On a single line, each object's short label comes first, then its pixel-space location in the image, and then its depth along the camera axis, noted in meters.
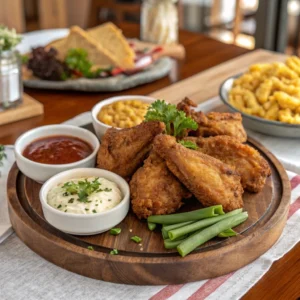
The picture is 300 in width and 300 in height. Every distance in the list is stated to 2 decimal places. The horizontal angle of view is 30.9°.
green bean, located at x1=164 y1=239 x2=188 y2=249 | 0.47
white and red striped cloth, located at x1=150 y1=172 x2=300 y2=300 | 0.45
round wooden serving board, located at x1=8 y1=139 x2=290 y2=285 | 0.46
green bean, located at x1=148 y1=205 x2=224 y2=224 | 0.49
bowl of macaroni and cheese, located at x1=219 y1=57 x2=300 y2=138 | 0.70
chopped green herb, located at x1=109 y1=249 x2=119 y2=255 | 0.47
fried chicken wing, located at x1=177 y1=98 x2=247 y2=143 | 0.60
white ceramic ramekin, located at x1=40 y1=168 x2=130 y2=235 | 0.47
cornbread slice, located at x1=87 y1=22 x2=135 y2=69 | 0.91
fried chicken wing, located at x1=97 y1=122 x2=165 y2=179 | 0.55
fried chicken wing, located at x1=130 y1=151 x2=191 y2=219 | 0.50
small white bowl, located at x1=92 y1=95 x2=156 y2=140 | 0.65
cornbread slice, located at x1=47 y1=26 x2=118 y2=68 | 0.91
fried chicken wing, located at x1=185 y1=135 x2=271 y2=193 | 0.55
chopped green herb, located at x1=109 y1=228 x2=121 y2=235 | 0.49
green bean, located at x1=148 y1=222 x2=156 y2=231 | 0.49
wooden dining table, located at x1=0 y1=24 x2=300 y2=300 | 0.48
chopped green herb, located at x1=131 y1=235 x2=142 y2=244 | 0.48
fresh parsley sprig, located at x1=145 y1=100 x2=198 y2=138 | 0.56
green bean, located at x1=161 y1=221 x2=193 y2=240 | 0.48
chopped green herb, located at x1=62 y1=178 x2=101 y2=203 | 0.49
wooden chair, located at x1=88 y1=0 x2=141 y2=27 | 1.47
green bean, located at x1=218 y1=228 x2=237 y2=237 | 0.48
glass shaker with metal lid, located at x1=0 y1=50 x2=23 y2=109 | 0.75
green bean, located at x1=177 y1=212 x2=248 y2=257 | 0.46
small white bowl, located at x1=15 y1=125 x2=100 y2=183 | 0.55
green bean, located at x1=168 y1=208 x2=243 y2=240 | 0.47
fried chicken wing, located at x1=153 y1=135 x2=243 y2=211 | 0.50
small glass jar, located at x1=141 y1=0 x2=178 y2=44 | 1.01
